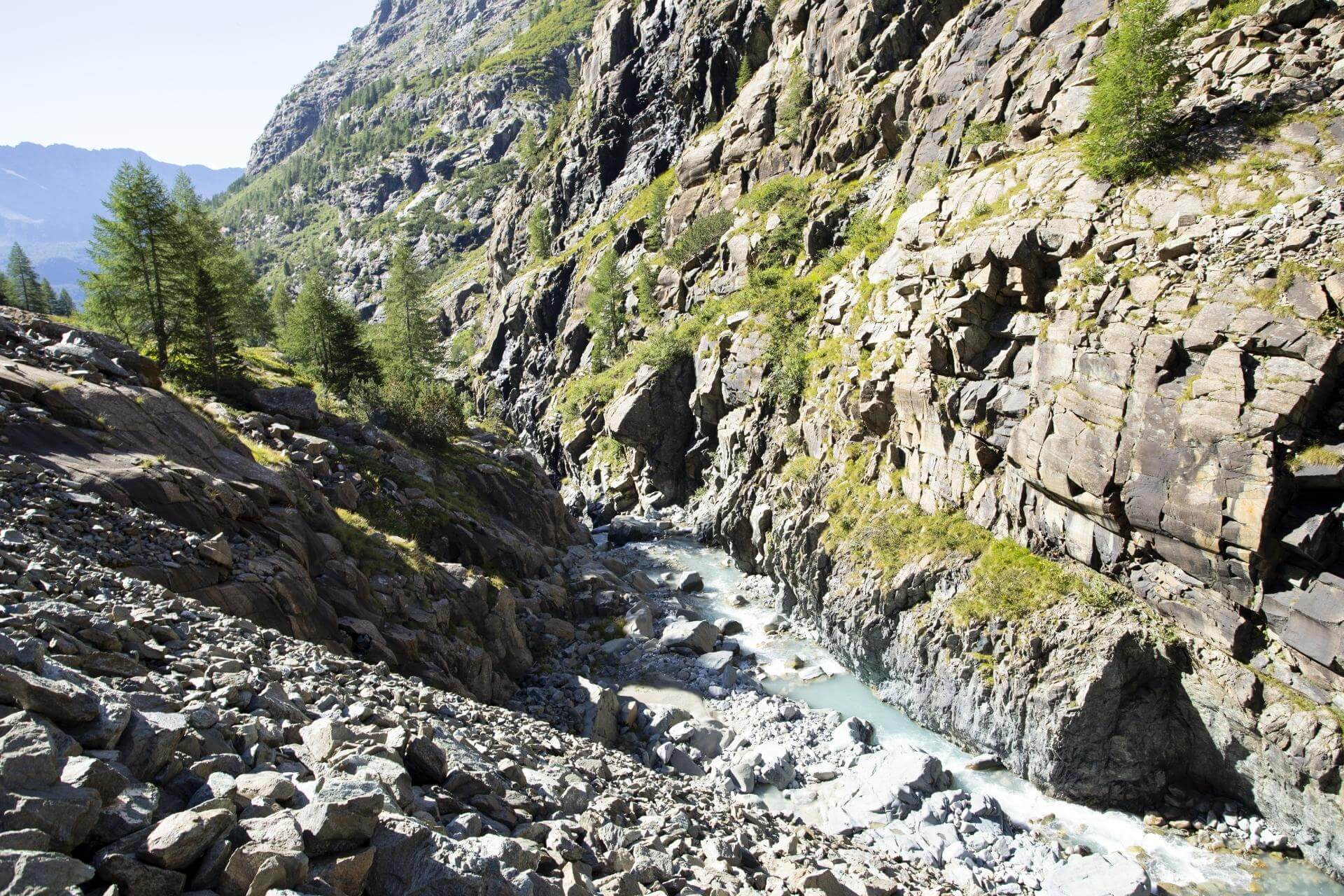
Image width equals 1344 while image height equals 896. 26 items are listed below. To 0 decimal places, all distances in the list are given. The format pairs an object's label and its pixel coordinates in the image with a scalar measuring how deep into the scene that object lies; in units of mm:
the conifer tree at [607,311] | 82125
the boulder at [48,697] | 6855
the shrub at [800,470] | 40062
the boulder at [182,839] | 5969
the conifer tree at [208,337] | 33344
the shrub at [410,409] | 42688
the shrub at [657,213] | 87000
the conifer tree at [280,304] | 80875
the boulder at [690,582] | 44781
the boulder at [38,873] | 4856
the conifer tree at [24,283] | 76625
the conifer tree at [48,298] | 83012
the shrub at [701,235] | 71812
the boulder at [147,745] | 7230
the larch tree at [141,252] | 33125
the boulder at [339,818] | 7156
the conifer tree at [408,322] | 68438
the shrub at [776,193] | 62250
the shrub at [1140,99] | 25875
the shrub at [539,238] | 111875
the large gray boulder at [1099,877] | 17875
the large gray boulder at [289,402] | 32562
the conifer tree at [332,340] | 50312
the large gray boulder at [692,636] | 34094
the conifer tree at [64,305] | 92906
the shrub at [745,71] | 83750
